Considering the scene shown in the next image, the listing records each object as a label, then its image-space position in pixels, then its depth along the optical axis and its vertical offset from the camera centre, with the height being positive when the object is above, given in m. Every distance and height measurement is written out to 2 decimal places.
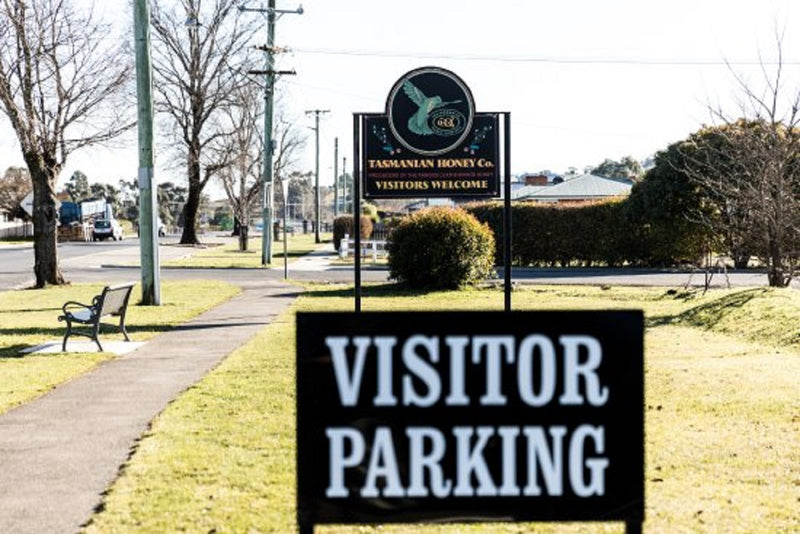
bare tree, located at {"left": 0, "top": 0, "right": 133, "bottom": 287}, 23.45 +2.87
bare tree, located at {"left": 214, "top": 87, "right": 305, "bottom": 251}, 52.36 +3.24
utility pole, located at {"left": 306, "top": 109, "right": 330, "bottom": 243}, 67.85 +2.19
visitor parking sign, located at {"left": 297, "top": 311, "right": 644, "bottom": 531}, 3.84 -0.72
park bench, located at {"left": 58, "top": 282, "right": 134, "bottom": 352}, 13.28 -1.14
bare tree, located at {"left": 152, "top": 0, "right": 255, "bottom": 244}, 49.53 +6.92
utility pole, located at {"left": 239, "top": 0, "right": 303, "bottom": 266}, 34.44 +3.58
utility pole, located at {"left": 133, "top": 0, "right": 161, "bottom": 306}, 20.22 +1.54
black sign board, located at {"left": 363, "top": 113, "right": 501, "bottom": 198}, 14.66 +0.72
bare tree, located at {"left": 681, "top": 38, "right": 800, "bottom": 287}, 18.58 +0.45
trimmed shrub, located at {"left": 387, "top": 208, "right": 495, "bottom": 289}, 24.70 -0.69
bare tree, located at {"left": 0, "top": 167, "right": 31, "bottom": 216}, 86.25 +3.03
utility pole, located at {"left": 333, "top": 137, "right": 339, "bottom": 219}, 85.18 +4.18
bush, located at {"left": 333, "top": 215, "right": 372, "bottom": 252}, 48.47 -0.36
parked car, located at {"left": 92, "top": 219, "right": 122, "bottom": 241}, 70.44 -0.56
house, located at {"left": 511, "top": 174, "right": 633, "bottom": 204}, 60.25 +1.62
